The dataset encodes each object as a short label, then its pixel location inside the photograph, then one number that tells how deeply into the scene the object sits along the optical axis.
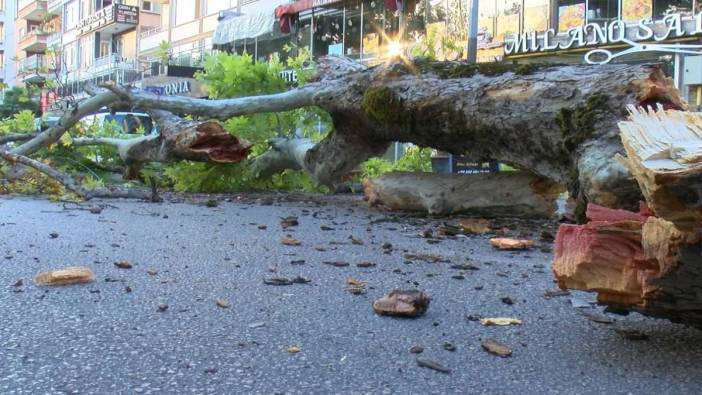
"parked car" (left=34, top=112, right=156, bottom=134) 10.62
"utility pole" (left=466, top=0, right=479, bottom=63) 15.16
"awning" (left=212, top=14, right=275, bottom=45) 26.44
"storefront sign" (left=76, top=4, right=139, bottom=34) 39.91
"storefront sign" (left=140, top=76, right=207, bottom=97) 27.92
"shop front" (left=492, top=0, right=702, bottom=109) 15.40
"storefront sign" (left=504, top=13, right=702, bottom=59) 15.35
